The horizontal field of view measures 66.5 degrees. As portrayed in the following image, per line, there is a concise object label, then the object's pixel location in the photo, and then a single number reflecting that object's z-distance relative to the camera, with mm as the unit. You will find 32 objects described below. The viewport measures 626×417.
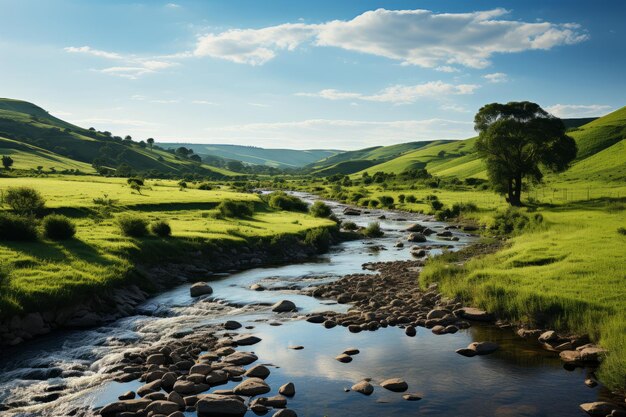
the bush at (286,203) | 85312
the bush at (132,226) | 44031
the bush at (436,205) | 89188
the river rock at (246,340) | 24188
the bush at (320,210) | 75125
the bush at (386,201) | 105375
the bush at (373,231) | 64294
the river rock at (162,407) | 16641
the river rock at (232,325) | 26795
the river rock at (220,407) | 16859
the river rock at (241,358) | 21531
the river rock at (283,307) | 30297
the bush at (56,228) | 38156
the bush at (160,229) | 45500
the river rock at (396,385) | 18562
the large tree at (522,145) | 75688
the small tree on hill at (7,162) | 140200
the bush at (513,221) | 58719
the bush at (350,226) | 68375
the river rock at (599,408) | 16109
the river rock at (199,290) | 34188
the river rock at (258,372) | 20125
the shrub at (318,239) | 54875
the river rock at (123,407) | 16844
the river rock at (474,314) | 26750
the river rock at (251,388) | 18500
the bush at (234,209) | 66312
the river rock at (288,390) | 18359
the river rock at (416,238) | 58512
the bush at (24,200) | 46531
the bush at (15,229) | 35781
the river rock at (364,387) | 18344
